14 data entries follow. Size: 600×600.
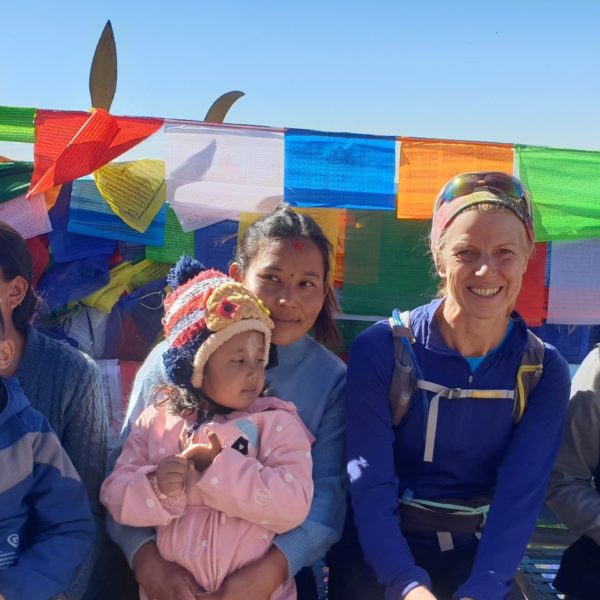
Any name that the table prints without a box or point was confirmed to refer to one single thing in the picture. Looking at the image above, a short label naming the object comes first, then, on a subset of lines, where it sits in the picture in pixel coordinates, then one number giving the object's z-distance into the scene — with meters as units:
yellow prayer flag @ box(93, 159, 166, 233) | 3.57
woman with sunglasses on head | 2.44
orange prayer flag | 3.64
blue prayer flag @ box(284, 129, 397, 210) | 3.66
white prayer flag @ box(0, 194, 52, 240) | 3.46
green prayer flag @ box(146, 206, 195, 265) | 3.65
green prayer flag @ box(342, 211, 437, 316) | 3.70
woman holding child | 2.34
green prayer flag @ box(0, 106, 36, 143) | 3.52
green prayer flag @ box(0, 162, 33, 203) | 3.46
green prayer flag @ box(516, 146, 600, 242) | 3.61
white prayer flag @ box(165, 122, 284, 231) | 3.60
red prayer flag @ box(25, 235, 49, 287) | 3.53
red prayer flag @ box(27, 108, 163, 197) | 3.39
